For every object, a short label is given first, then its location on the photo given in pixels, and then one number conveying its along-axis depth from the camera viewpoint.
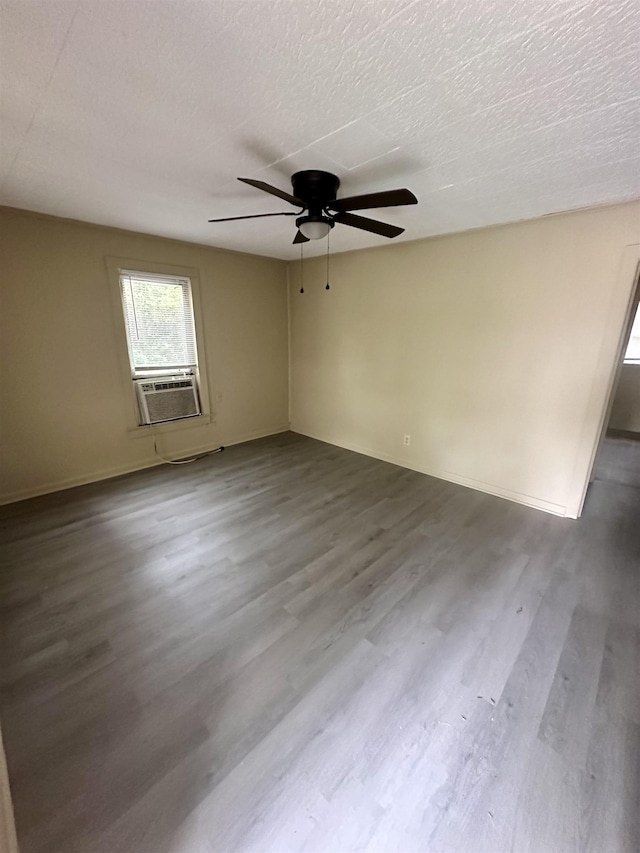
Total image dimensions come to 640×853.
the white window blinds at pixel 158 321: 3.46
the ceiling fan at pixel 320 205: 1.89
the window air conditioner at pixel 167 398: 3.71
